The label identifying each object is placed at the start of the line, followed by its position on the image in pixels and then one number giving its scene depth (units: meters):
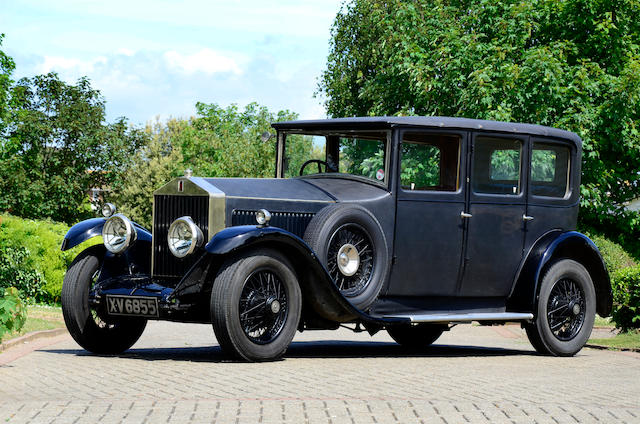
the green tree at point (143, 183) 56.07
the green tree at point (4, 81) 39.97
